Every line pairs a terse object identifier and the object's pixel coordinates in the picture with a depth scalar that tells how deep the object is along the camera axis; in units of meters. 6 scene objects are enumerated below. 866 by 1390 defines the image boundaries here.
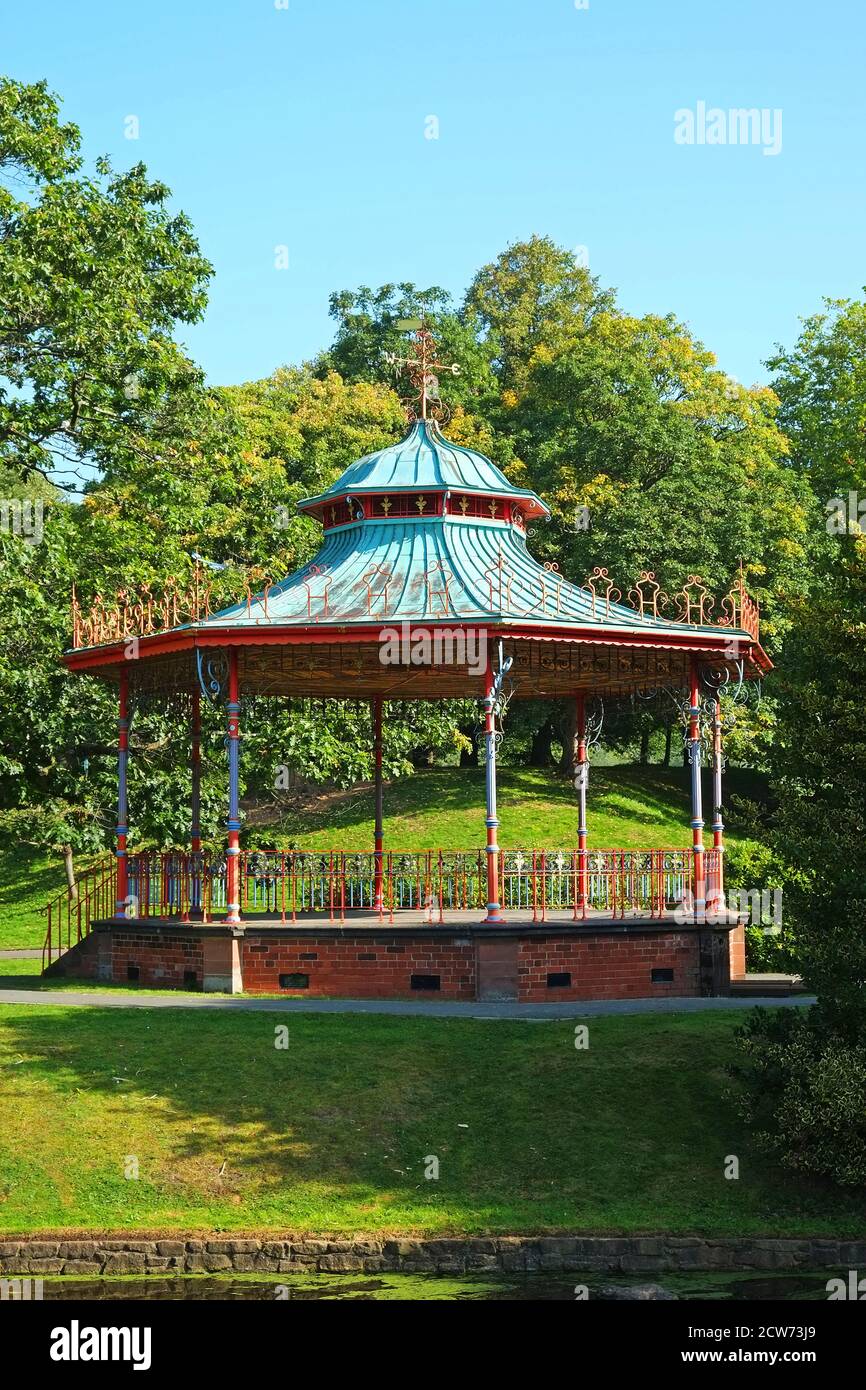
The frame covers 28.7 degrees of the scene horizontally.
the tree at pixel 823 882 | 16.02
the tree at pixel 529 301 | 60.44
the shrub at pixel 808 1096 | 15.84
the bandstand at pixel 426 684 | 23.33
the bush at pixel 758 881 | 26.52
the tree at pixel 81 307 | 29.69
